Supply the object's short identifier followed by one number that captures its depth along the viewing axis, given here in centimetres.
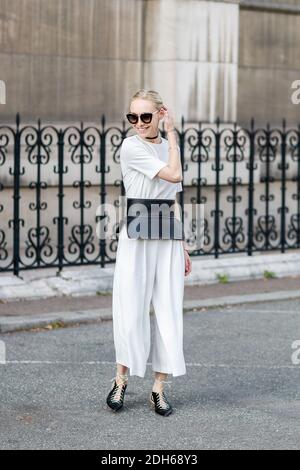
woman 795
